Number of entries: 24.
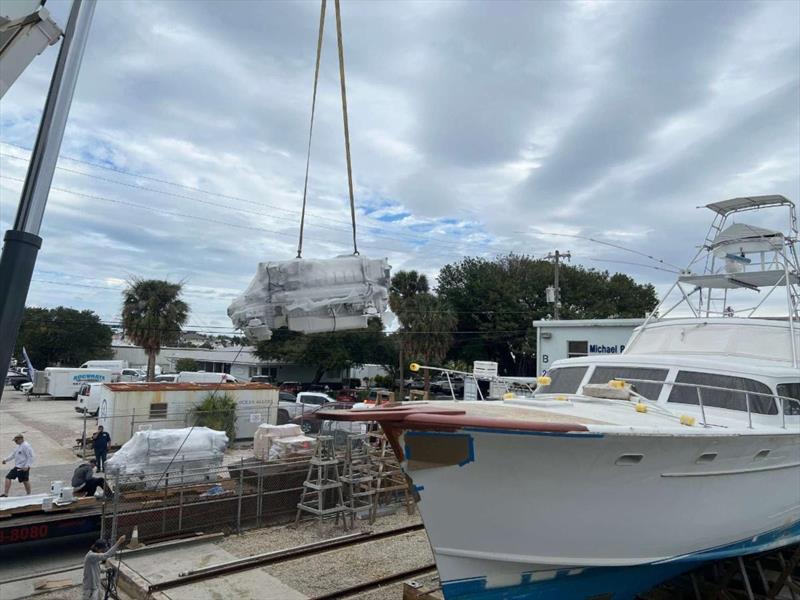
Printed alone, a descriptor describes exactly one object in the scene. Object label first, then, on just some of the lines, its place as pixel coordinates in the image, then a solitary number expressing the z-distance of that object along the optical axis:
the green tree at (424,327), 30.56
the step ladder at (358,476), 11.05
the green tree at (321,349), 37.66
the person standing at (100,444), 13.34
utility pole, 26.97
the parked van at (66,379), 32.28
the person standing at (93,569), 6.79
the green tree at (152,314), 25.83
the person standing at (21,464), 11.16
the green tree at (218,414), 18.14
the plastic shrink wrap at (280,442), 12.70
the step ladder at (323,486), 10.73
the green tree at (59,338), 48.25
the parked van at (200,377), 27.04
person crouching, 10.07
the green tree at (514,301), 37.69
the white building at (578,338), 19.33
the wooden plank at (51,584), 7.90
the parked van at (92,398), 23.25
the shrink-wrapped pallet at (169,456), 10.69
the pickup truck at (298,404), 20.72
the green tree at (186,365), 50.73
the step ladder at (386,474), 11.86
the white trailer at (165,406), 17.08
